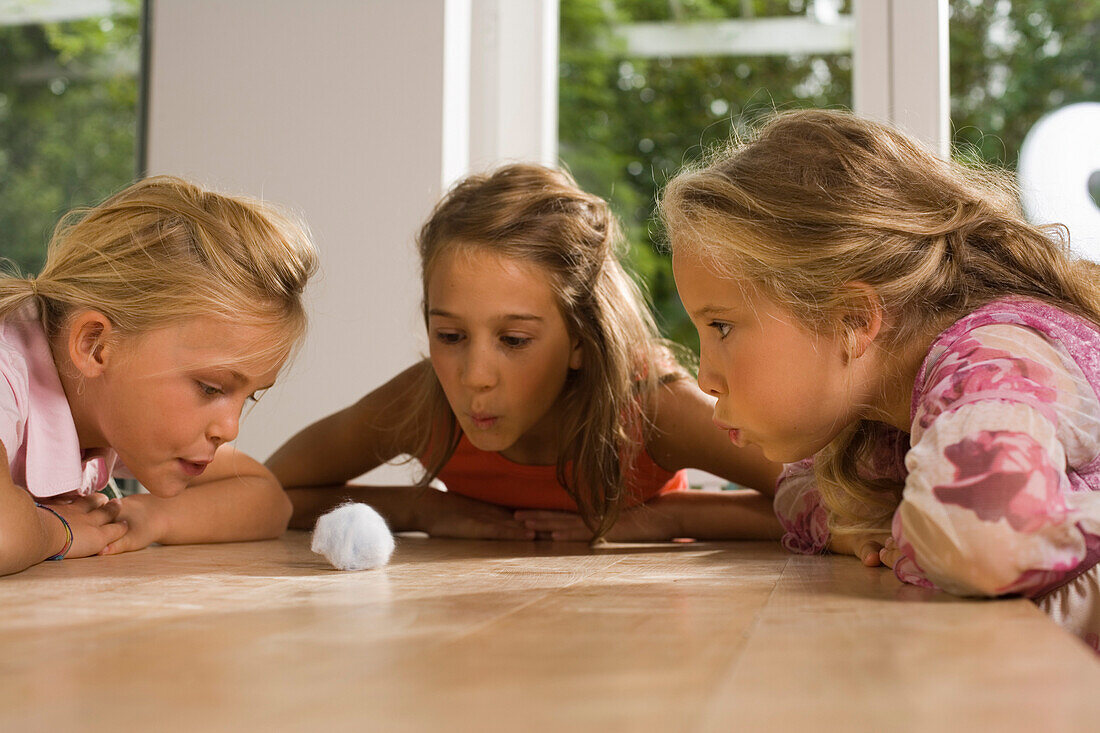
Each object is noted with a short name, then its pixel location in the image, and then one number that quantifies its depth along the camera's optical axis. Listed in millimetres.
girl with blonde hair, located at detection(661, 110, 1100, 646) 919
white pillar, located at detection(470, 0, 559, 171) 2605
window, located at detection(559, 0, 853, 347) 2496
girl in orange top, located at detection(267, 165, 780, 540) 1476
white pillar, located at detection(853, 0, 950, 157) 2289
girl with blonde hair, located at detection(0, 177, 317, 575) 1212
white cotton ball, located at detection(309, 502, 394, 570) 1036
